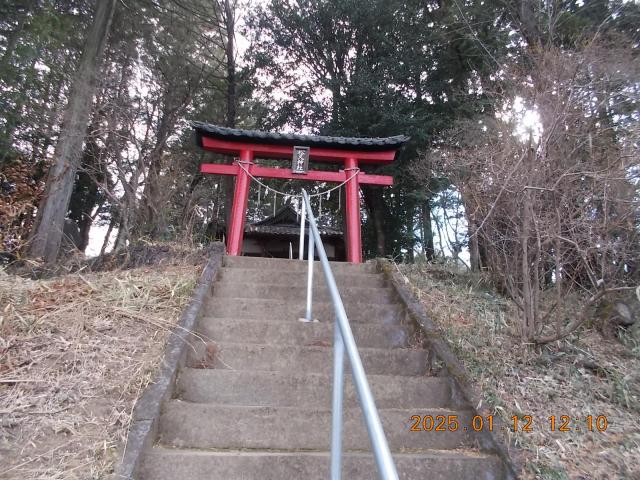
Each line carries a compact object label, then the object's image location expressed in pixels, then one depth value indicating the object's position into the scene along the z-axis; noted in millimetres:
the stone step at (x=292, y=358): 2795
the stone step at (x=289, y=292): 3812
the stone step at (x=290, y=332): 3098
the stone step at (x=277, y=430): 2184
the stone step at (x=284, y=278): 4086
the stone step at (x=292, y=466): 1933
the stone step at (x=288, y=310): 3459
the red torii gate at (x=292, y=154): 6340
